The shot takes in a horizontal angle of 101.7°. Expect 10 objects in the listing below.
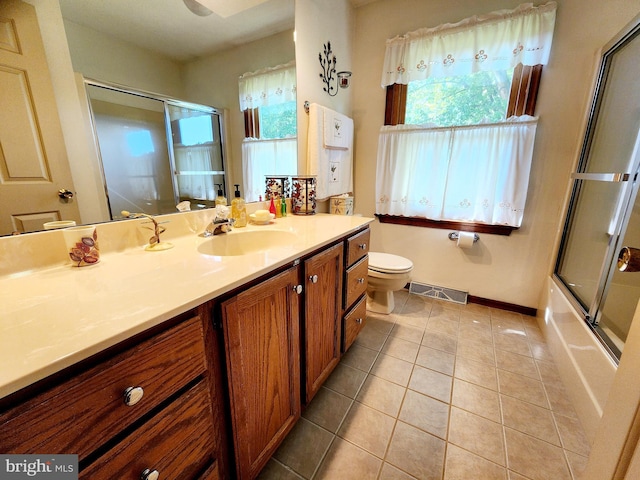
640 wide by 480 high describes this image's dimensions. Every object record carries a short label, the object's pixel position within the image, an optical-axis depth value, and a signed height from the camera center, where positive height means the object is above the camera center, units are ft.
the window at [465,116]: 5.73 +1.56
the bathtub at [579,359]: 3.65 -2.87
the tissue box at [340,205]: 6.75 -0.67
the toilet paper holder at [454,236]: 6.96 -1.50
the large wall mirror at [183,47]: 2.77 +1.65
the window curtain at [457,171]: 6.04 +0.22
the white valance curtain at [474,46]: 5.46 +3.03
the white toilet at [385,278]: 6.14 -2.29
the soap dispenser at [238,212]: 4.47 -0.58
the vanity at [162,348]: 1.41 -1.18
